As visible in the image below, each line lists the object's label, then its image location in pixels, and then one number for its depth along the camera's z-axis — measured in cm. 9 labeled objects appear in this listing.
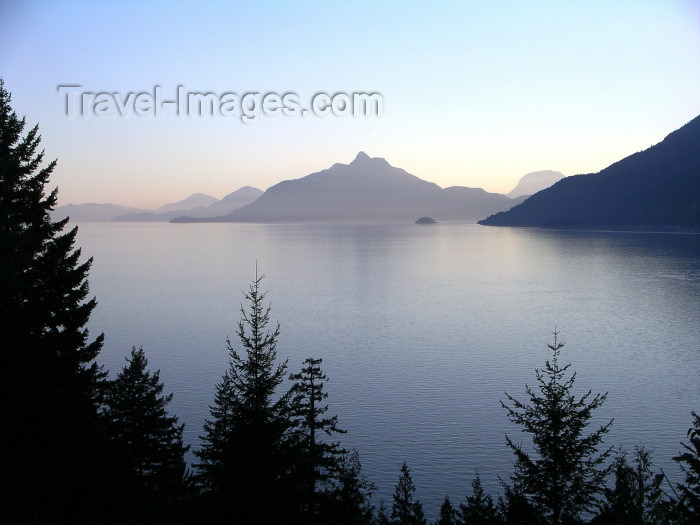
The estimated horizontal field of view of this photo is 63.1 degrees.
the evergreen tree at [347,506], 1627
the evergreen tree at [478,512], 1786
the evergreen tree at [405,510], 2053
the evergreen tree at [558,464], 1600
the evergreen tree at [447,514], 1992
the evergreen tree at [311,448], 1352
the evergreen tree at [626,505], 1373
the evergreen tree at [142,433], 1862
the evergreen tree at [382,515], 2052
